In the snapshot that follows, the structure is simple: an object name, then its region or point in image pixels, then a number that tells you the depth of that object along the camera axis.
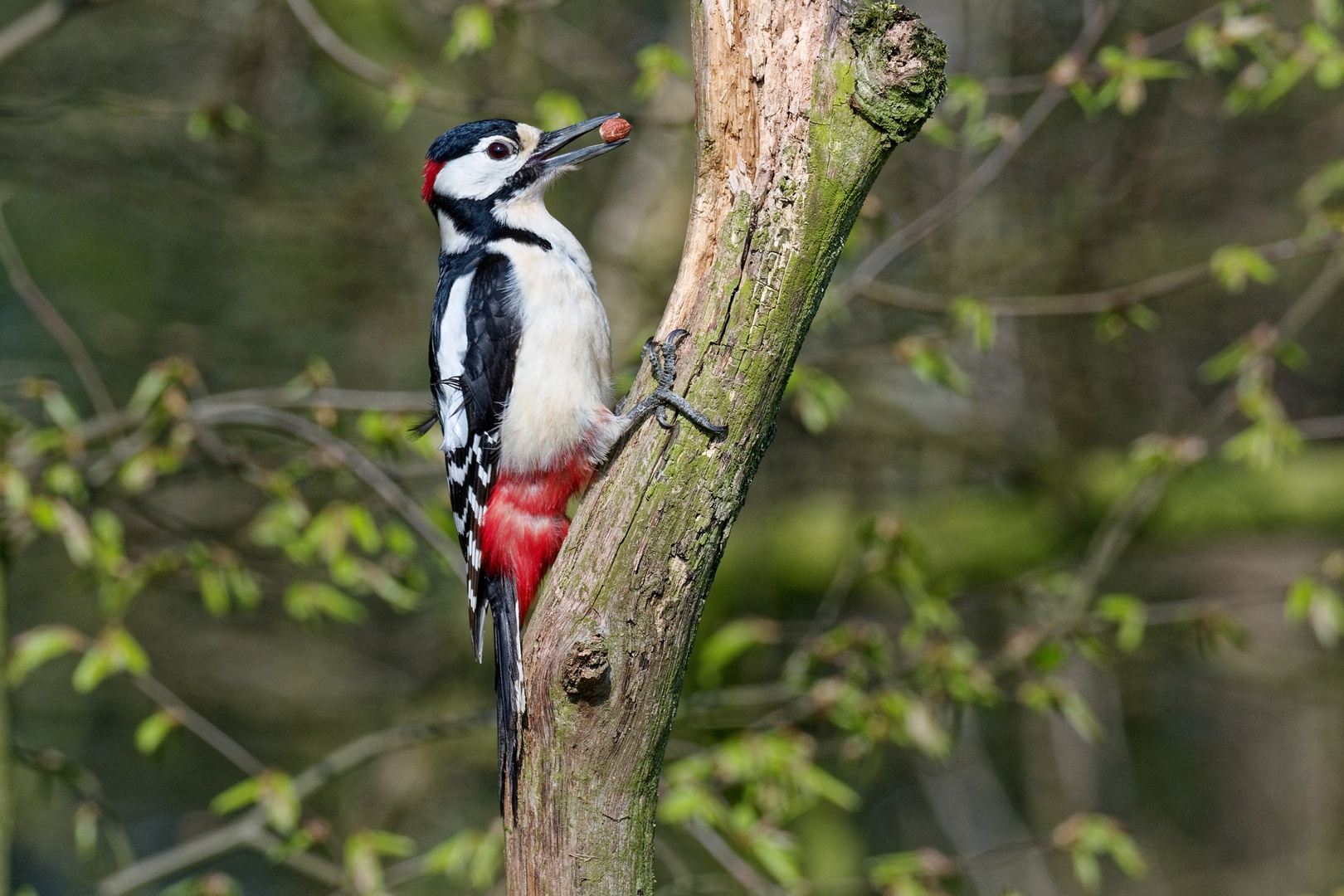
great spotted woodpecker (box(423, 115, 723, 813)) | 5.67
